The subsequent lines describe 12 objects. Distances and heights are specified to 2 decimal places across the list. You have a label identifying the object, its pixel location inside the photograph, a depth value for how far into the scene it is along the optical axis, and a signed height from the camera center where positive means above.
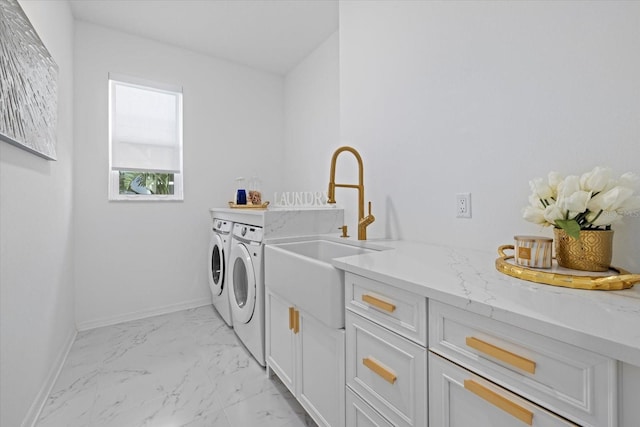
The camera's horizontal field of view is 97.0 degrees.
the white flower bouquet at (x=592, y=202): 0.78 +0.03
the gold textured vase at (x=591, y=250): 0.82 -0.11
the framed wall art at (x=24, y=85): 1.07 +0.58
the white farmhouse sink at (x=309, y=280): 1.09 -0.30
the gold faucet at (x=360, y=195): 1.65 +0.11
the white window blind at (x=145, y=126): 2.57 +0.83
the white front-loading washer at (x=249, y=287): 1.77 -0.51
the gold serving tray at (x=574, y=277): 0.72 -0.17
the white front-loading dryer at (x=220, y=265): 2.35 -0.46
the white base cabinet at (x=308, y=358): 1.13 -0.69
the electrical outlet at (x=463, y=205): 1.36 +0.04
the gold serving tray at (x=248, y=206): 2.42 +0.06
